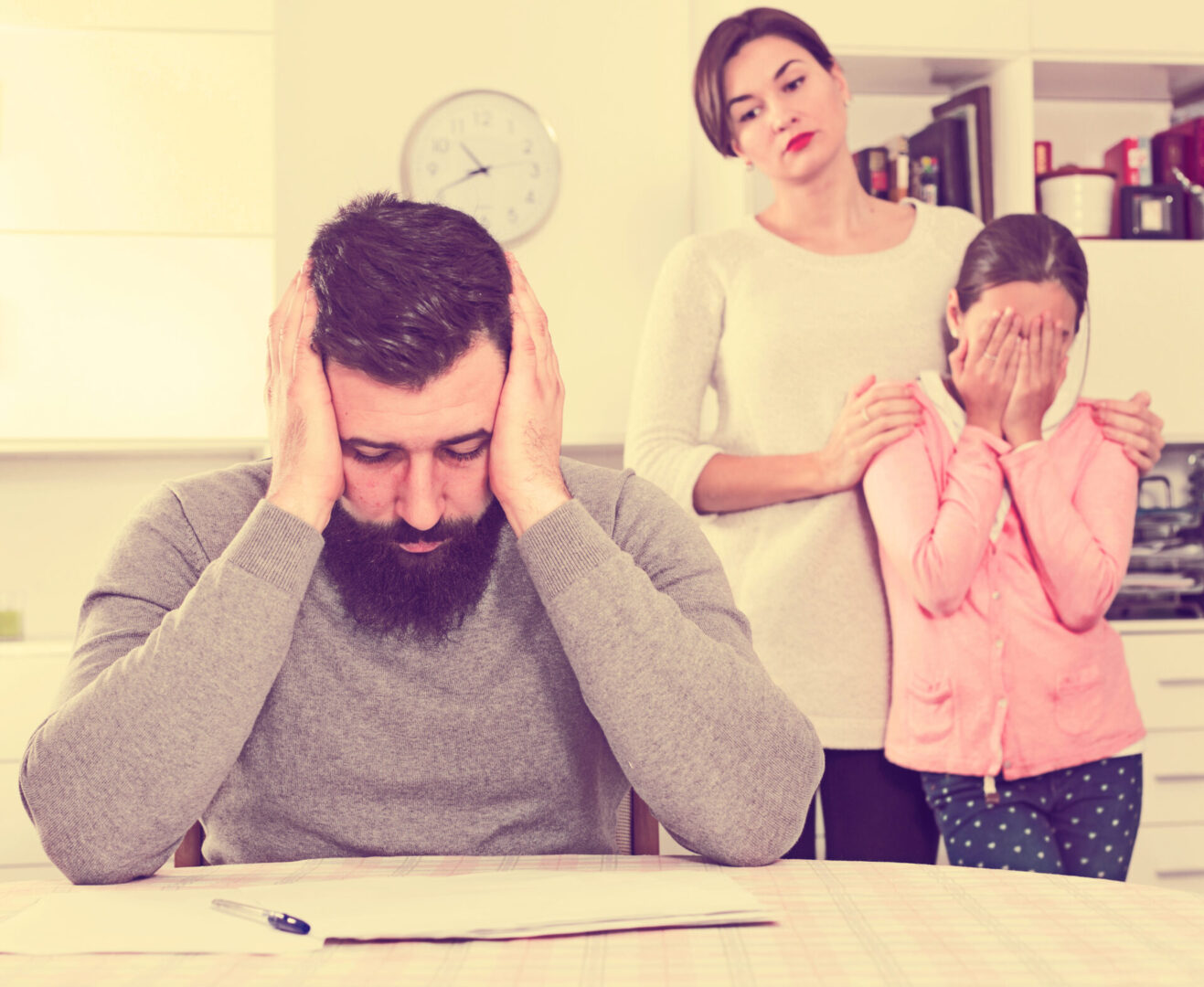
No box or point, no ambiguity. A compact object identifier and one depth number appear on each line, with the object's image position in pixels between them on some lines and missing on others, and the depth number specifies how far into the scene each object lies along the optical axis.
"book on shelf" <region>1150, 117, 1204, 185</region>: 2.46
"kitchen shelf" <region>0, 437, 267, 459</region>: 2.45
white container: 2.39
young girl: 1.40
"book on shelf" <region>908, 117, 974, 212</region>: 2.34
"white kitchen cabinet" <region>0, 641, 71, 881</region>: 2.30
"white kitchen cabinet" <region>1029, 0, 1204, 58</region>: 2.38
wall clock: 2.78
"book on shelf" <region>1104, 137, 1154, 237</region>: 2.46
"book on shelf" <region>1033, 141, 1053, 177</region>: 2.43
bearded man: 0.92
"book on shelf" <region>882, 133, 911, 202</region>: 2.32
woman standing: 1.53
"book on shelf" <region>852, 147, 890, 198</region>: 2.32
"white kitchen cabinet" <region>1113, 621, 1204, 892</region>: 2.26
